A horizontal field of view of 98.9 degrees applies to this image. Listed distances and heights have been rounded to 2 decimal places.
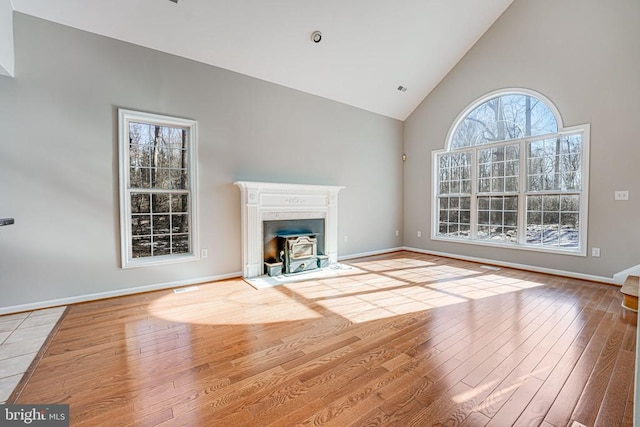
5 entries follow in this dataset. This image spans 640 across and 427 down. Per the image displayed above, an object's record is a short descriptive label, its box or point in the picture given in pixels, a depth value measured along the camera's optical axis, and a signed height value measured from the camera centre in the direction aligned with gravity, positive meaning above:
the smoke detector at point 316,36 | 3.79 +2.40
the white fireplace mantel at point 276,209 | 3.97 -0.01
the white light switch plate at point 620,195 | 3.59 +0.18
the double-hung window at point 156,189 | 3.27 +0.25
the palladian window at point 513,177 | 4.09 +0.54
